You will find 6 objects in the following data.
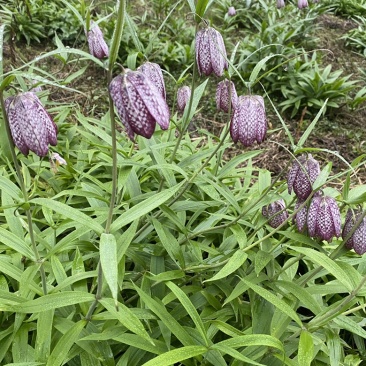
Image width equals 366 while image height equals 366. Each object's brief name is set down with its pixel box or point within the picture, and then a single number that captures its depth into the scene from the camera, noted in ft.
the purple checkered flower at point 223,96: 1.35
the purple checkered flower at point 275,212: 1.28
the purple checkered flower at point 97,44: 1.54
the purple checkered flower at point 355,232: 1.04
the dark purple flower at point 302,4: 3.73
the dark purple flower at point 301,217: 1.09
